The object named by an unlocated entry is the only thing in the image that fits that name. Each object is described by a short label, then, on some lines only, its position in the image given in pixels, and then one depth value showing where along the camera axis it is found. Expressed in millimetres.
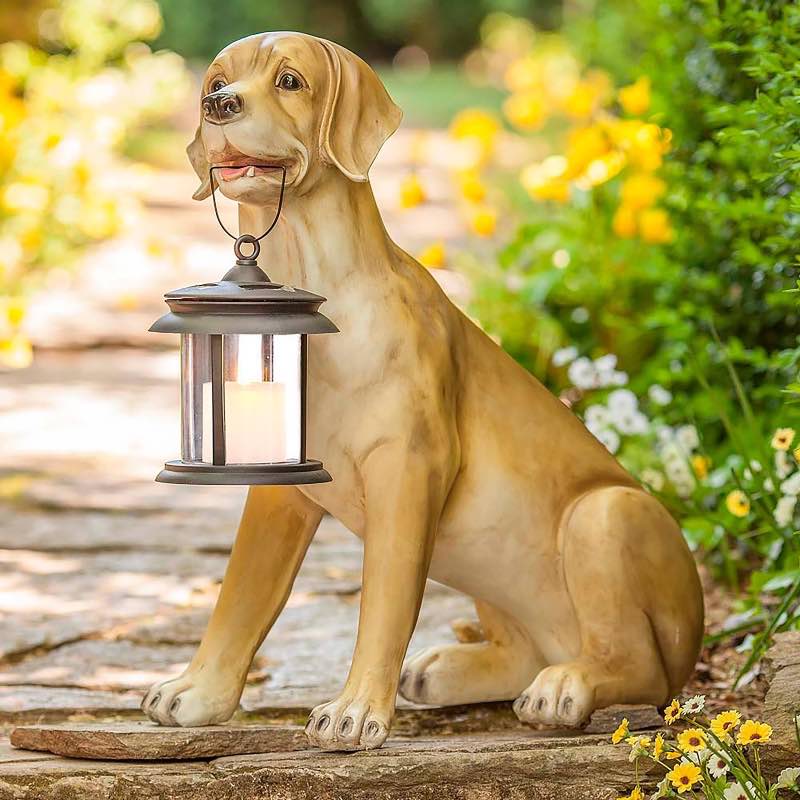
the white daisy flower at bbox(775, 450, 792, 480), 7164
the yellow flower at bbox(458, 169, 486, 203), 13461
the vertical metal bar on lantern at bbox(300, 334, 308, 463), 5082
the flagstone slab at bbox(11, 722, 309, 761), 5185
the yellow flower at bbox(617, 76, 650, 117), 10937
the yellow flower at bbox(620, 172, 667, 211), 11187
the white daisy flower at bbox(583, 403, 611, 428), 9242
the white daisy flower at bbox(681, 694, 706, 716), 4574
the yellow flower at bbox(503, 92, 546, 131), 13766
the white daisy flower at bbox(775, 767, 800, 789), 4562
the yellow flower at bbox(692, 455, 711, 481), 8727
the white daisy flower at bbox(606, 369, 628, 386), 9266
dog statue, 5102
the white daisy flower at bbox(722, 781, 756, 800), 4582
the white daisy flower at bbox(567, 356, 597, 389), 9492
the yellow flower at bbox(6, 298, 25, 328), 11453
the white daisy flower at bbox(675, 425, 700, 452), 8852
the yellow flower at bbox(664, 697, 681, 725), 4656
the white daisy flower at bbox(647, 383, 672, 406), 9273
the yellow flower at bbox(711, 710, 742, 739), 4543
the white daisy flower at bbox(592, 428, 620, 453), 9141
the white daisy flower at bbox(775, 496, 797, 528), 6848
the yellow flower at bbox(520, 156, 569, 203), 12055
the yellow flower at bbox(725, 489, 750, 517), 6863
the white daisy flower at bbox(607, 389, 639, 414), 9125
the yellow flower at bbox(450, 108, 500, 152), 13977
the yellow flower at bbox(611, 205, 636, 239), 11383
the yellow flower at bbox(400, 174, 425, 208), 13013
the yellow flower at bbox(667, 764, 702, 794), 4496
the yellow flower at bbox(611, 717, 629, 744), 4676
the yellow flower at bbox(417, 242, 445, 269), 12437
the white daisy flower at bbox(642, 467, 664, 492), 9219
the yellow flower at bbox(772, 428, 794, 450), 6480
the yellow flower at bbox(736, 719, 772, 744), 4469
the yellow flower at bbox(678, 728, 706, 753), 4500
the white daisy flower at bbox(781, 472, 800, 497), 6809
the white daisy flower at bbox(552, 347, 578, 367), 9773
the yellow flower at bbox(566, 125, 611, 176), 11781
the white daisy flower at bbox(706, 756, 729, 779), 4711
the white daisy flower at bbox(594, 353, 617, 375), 9336
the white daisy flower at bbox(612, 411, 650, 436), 9141
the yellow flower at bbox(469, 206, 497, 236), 13141
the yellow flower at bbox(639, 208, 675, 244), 10906
